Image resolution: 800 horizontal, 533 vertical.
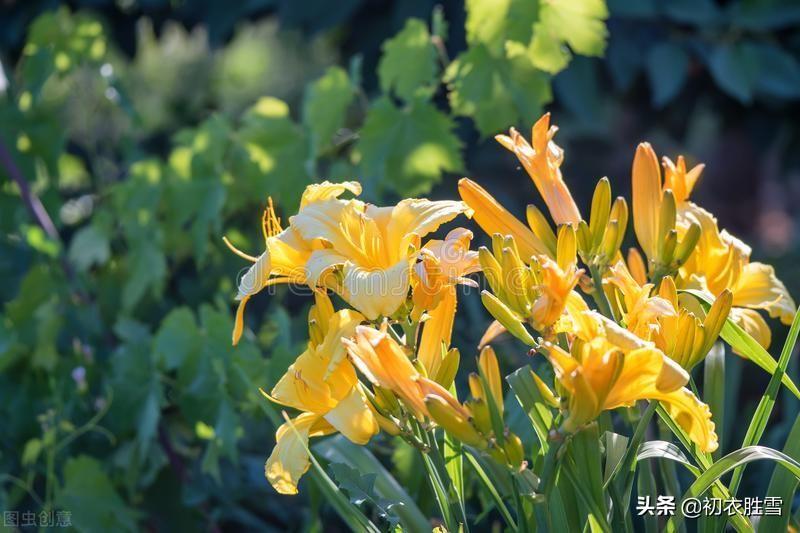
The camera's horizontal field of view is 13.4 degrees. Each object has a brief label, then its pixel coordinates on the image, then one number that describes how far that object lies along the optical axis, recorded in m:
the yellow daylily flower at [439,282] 1.67
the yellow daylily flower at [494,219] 1.71
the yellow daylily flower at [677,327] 1.65
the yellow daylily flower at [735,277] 1.73
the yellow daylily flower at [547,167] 1.71
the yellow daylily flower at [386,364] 1.63
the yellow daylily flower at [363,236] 1.66
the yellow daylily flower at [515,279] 1.66
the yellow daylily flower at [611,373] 1.61
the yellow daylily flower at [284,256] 1.68
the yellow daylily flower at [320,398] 1.66
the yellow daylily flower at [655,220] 1.71
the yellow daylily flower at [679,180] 1.74
